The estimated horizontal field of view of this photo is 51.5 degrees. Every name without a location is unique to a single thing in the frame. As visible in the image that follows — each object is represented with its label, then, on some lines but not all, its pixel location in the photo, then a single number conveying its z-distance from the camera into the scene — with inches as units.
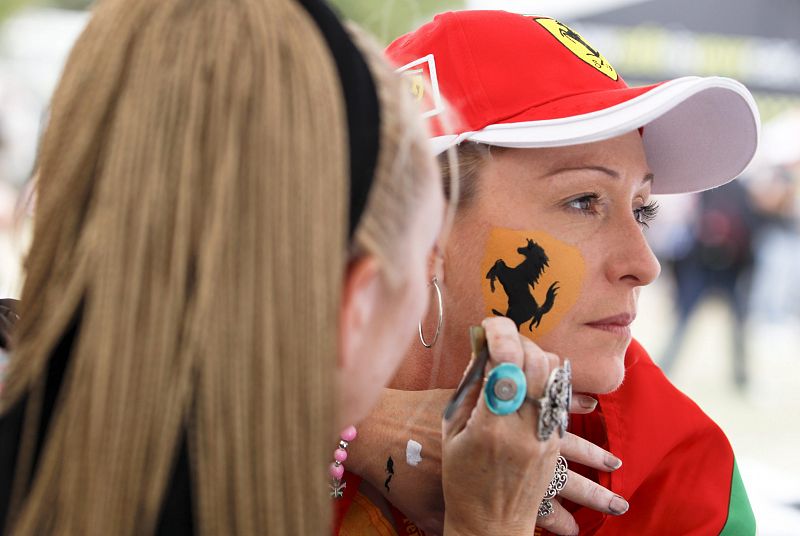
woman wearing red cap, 54.5
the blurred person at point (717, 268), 292.8
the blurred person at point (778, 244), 347.6
